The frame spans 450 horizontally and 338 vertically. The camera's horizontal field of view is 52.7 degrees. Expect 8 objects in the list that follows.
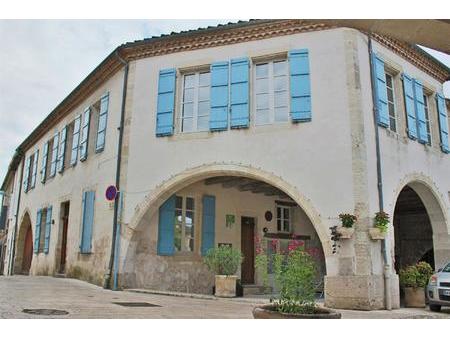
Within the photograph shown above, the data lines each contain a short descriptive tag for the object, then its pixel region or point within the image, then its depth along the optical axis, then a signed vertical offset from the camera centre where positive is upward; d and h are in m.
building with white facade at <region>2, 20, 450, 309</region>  9.08 +2.67
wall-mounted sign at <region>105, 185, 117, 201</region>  10.95 +1.79
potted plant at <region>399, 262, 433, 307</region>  9.19 -0.23
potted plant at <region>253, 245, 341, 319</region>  5.10 -0.25
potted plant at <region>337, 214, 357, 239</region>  8.52 +0.83
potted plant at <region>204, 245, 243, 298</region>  9.93 +0.08
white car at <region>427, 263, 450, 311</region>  8.34 -0.30
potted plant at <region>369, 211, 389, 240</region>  8.57 +0.87
